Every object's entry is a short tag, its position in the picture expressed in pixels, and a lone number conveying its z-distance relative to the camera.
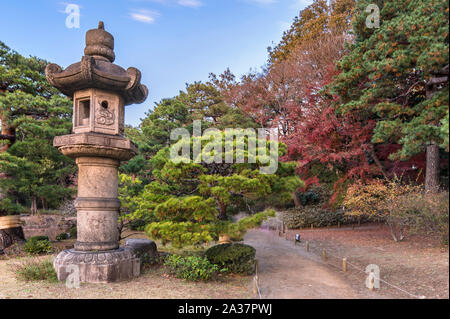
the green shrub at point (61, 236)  13.89
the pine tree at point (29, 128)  10.78
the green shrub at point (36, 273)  7.01
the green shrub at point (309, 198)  20.08
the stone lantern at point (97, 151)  6.73
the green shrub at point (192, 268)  6.71
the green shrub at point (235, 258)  7.24
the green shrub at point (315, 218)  17.30
